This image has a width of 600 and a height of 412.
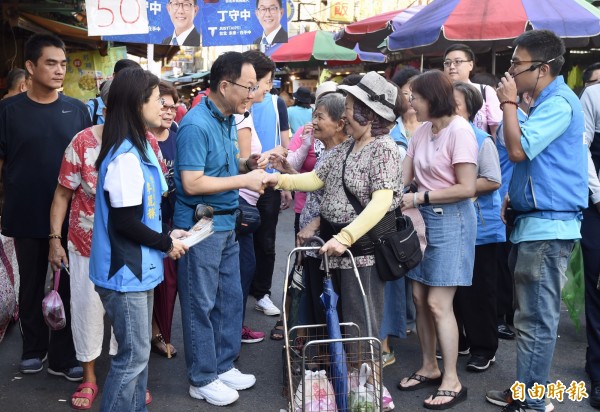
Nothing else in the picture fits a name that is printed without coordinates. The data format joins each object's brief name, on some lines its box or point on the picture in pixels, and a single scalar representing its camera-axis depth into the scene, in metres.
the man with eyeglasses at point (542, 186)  3.69
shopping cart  3.09
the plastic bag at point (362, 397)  3.19
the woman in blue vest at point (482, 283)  4.78
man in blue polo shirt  3.90
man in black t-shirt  4.36
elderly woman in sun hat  3.63
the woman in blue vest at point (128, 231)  3.10
